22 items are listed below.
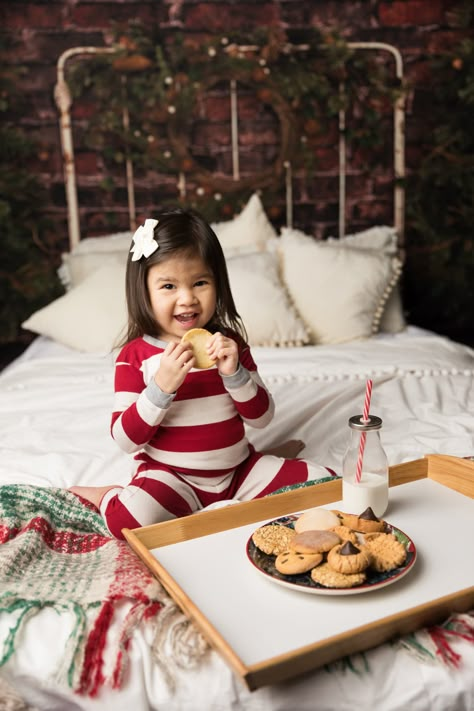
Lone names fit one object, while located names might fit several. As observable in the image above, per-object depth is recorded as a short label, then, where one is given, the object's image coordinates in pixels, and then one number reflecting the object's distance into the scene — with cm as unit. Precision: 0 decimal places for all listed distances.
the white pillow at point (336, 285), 271
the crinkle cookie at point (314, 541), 102
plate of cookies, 97
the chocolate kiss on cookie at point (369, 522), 110
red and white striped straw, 118
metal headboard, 314
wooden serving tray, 87
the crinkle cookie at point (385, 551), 100
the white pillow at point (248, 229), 301
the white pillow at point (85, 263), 284
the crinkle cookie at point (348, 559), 97
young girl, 141
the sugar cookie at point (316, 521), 109
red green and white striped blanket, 95
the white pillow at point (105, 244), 303
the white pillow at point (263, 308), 260
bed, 92
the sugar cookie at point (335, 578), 95
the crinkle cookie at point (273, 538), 106
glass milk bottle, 119
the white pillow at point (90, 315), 262
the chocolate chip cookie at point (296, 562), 99
